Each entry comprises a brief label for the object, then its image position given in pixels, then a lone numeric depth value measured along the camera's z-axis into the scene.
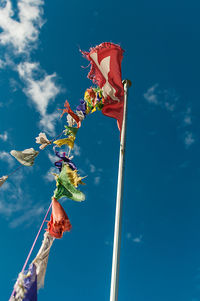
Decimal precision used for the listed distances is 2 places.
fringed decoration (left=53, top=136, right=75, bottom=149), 6.72
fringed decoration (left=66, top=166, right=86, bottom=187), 5.70
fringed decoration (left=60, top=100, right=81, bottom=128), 6.96
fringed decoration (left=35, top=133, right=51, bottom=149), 6.70
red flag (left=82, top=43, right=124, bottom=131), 7.16
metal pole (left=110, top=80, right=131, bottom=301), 4.67
